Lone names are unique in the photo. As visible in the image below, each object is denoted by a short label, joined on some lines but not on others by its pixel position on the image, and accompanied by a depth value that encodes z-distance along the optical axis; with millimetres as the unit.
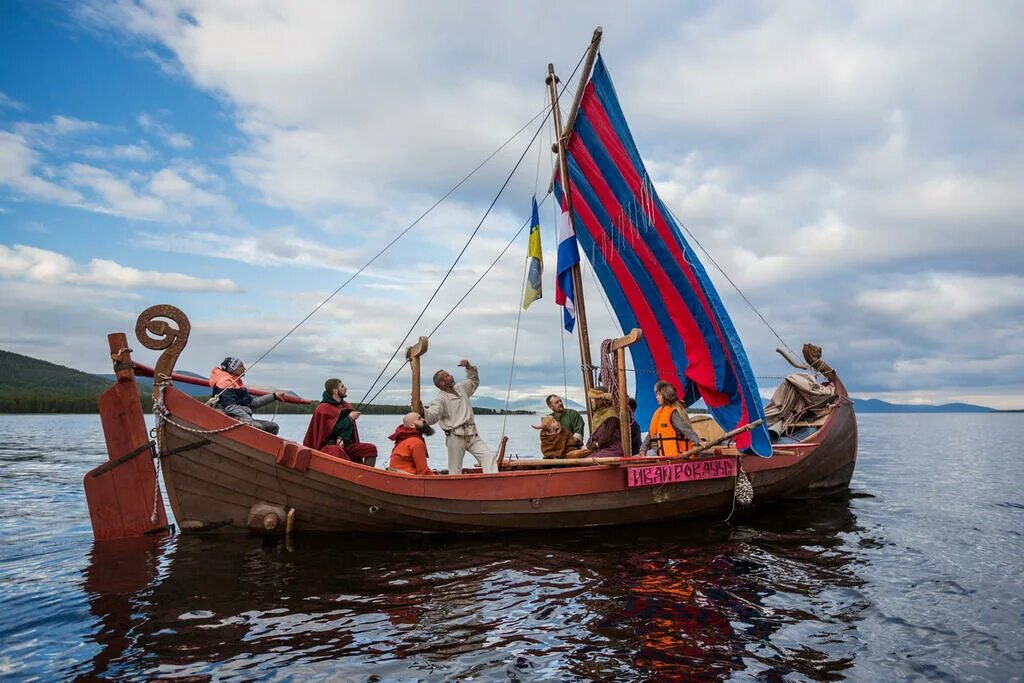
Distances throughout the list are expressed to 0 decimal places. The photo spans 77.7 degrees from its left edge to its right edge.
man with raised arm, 11049
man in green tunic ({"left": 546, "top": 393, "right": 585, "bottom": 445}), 12445
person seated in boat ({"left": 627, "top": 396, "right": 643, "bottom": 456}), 12738
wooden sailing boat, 9547
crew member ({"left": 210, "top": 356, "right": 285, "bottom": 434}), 10391
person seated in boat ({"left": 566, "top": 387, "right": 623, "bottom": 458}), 12000
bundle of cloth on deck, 16203
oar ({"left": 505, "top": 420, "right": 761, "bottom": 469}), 10602
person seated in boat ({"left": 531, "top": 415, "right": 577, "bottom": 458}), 12039
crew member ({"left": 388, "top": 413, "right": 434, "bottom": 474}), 10273
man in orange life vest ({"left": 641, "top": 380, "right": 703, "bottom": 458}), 11430
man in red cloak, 10594
